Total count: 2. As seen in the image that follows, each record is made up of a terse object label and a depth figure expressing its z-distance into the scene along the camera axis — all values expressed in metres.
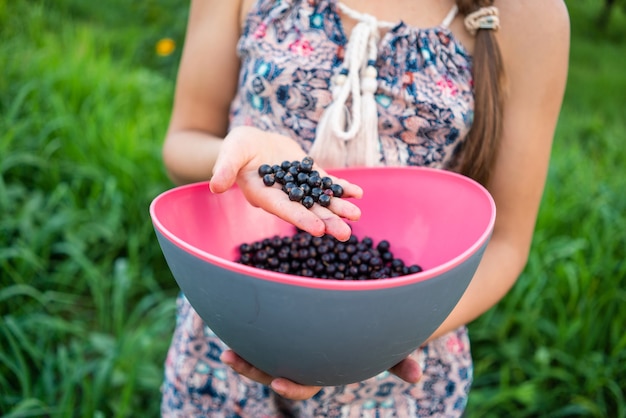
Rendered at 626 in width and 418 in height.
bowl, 0.56
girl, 0.90
